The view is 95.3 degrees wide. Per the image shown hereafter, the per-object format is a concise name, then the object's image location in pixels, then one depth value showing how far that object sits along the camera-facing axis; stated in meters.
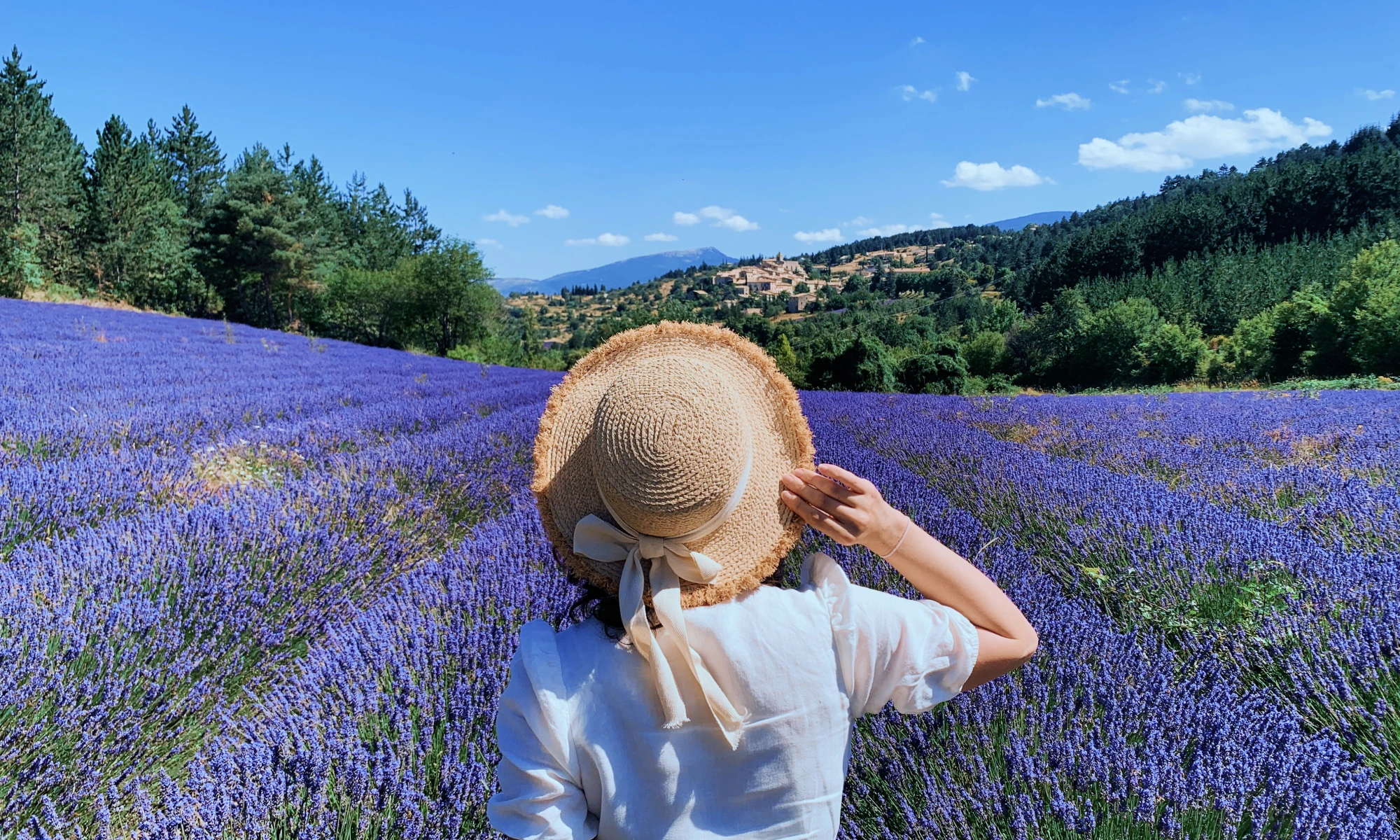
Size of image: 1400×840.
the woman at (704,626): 0.66
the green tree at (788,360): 22.95
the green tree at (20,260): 20.20
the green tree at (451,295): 32.75
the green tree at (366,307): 32.41
